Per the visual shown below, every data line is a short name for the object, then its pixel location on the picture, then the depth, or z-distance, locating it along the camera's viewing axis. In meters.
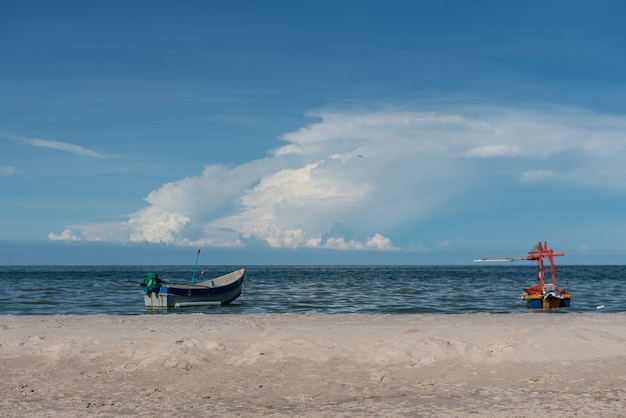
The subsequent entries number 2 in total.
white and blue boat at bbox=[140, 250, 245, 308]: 40.28
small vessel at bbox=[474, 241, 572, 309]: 37.84
